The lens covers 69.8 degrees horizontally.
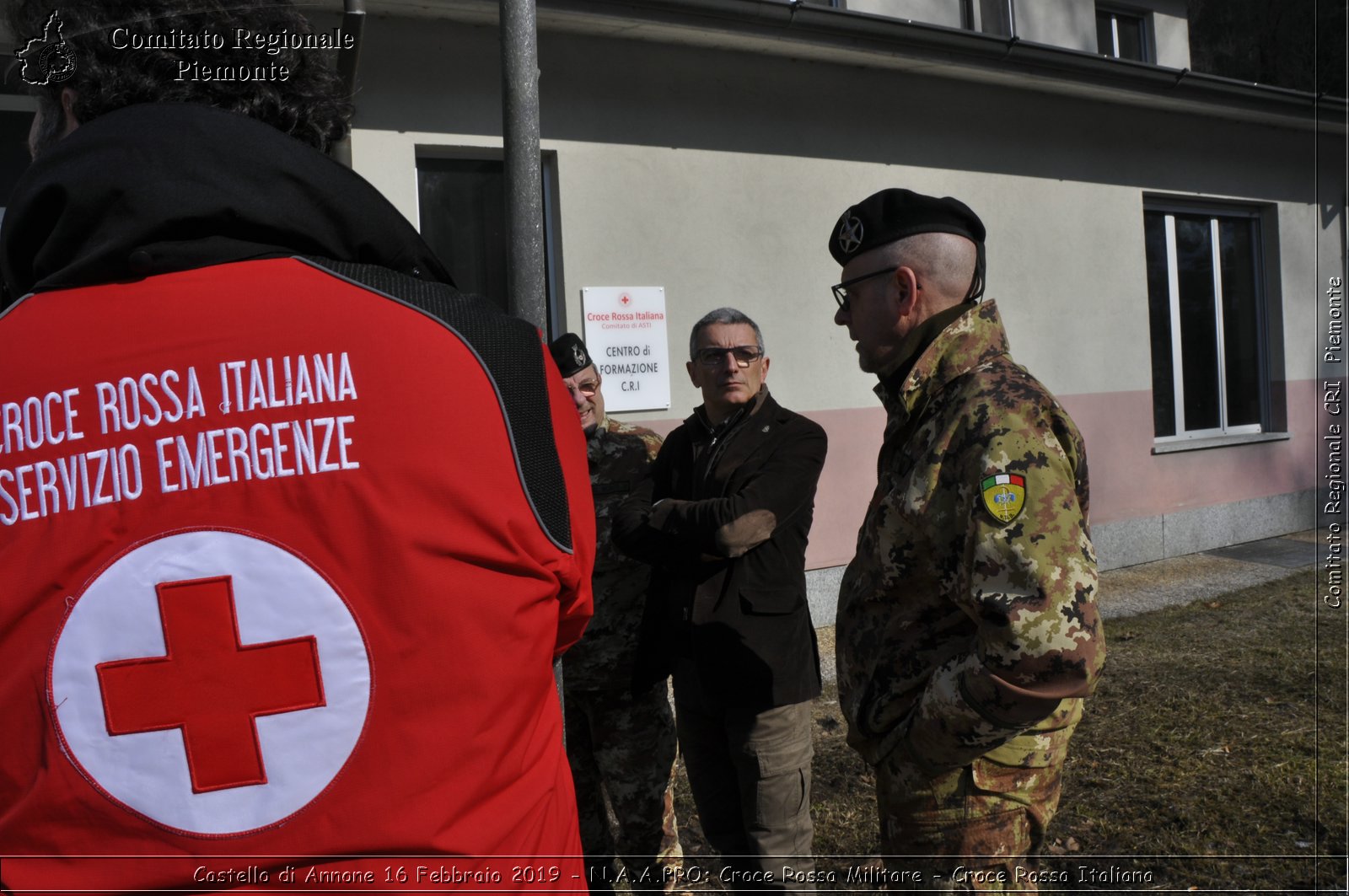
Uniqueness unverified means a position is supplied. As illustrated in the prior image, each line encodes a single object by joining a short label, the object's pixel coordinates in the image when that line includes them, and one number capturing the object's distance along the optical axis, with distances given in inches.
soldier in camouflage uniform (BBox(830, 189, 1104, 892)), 74.2
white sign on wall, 248.8
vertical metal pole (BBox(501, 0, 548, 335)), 90.2
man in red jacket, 37.0
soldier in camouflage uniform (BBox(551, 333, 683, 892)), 131.9
